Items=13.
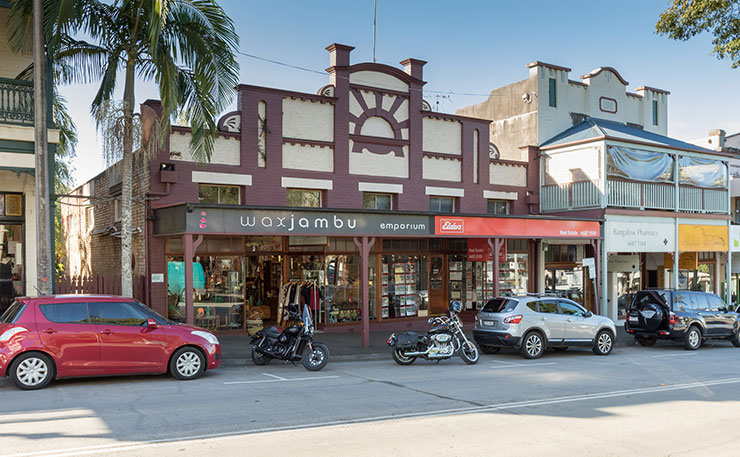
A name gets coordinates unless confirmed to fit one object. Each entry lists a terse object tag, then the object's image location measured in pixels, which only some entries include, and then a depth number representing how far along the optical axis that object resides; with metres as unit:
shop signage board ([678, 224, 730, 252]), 24.62
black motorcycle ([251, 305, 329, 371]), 13.33
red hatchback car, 10.48
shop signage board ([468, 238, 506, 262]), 21.64
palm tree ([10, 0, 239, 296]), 14.01
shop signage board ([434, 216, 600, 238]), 18.24
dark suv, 18.50
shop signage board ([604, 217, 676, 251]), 22.27
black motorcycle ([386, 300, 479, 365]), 14.17
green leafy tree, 15.46
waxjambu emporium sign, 14.42
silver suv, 15.67
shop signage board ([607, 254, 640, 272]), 25.00
